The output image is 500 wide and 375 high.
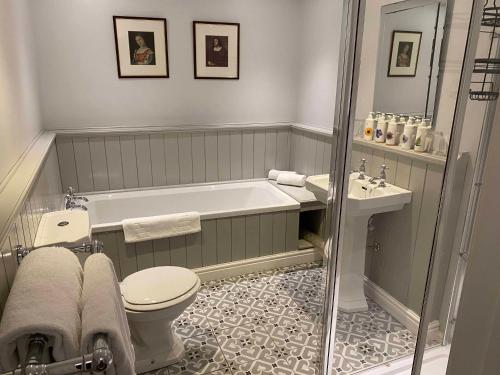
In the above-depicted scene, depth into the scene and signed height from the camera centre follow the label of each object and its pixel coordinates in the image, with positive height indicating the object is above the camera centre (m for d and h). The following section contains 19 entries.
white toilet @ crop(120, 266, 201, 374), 1.92 -1.13
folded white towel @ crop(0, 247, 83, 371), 0.82 -0.53
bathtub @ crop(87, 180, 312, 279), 2.74 -1.17
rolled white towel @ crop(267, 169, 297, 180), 3.80 -0.92
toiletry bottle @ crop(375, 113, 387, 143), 2.36 -0.28
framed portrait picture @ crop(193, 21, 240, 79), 3.39 +0.27
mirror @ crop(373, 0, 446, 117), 2.11 +0.15
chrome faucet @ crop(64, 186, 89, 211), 2.83 -0.92
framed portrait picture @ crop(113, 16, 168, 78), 3.16 +0.27
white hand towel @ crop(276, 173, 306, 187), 3.58 -0.92
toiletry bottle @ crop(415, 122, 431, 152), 2.16 -0.31
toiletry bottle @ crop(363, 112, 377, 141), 2.37 -0.27
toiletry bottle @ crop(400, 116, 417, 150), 2.23 -0.29
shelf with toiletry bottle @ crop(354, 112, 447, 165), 2.12 -0.32
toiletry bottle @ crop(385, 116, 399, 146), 2.32 -0.29
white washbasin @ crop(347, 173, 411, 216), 2.19 -0.67
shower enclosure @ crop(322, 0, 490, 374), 1.79 -0.52
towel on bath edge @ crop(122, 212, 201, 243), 2.66 -1.03
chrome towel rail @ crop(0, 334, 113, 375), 0.78 -0.58
